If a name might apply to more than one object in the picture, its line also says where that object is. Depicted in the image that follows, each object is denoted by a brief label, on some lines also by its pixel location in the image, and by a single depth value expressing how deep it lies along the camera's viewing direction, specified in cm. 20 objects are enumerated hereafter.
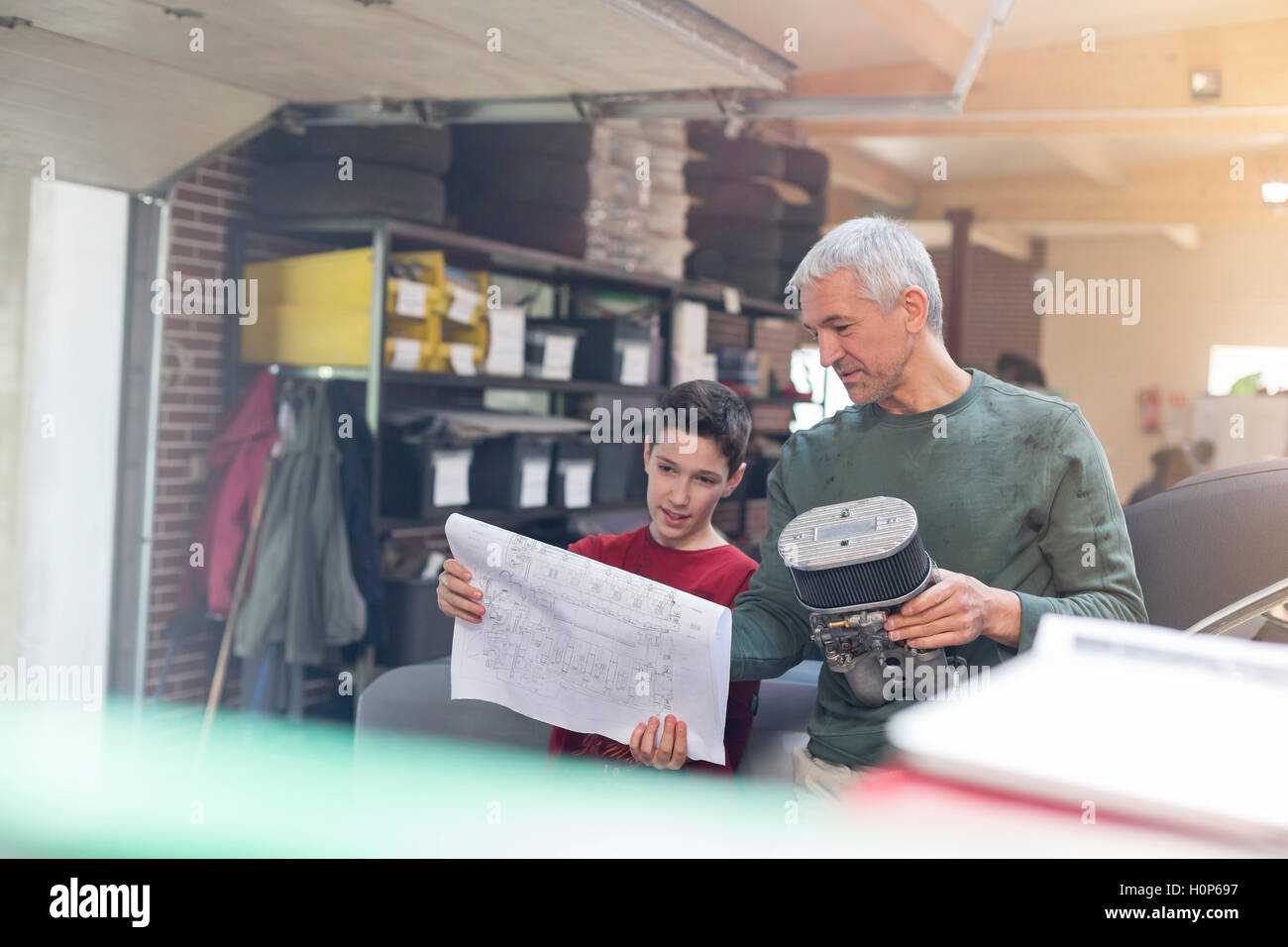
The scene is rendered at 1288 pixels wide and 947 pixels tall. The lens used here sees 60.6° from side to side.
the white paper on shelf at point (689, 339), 549
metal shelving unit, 380
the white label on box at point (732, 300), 586
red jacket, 380
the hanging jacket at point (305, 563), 366
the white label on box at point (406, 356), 389
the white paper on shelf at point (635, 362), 510
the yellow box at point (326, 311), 388
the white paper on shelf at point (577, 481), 470
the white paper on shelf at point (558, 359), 473
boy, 208
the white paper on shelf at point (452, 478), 406
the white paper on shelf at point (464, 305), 416
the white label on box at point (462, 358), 416
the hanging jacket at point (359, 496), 379
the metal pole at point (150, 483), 366
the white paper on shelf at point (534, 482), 444
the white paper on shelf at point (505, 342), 436
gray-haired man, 168
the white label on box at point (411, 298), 388
